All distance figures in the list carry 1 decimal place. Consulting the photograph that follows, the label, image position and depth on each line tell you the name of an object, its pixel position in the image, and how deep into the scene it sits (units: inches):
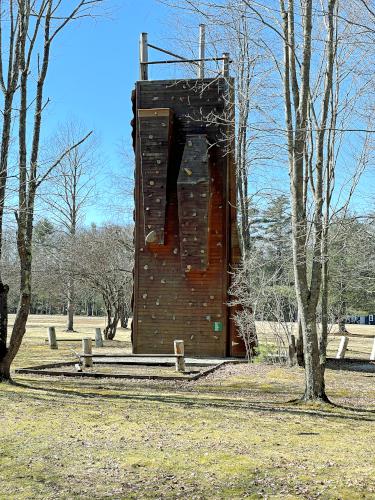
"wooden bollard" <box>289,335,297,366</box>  567.8
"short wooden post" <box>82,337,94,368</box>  488.6
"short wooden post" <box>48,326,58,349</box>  778.8
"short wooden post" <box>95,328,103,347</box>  850.8
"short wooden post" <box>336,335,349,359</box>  714.2
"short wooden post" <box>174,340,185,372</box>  492.1
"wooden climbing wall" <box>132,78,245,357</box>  658.8
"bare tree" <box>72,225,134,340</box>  993.5
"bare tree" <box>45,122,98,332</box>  1224.5
